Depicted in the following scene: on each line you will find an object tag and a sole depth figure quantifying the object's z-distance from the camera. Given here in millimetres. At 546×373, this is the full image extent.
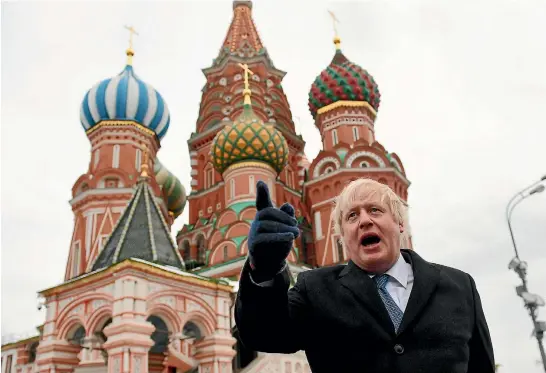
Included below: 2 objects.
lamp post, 8617
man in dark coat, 1745
